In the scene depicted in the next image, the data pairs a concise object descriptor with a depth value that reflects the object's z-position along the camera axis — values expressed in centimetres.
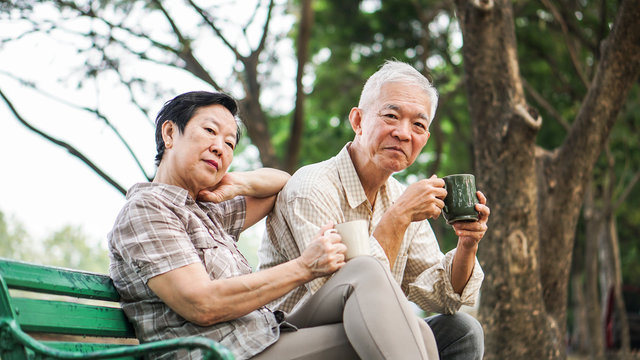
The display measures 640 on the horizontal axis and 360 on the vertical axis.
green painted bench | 183
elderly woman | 221
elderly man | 287
